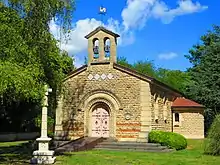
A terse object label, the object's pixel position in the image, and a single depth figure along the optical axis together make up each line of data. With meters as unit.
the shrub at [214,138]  21.94
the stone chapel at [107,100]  27.92
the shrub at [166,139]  26.45
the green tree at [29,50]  15.16
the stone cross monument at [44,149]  17.42
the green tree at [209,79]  42.00
